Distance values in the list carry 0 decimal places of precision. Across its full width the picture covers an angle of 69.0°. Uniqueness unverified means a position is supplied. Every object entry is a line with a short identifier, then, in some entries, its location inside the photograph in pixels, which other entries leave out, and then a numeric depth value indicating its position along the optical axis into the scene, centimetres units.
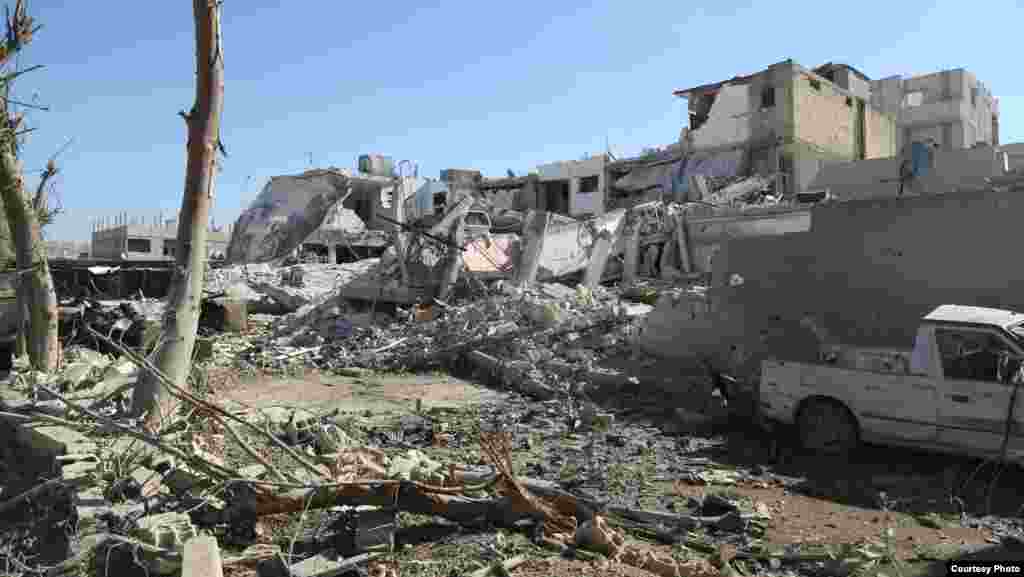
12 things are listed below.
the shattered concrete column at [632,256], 2045
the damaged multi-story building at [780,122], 3153
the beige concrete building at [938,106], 4291
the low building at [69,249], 4871
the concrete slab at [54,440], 561
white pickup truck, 622
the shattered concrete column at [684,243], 2011
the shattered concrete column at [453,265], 1783
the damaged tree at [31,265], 892
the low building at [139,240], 4556
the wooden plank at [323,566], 398
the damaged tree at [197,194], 641
